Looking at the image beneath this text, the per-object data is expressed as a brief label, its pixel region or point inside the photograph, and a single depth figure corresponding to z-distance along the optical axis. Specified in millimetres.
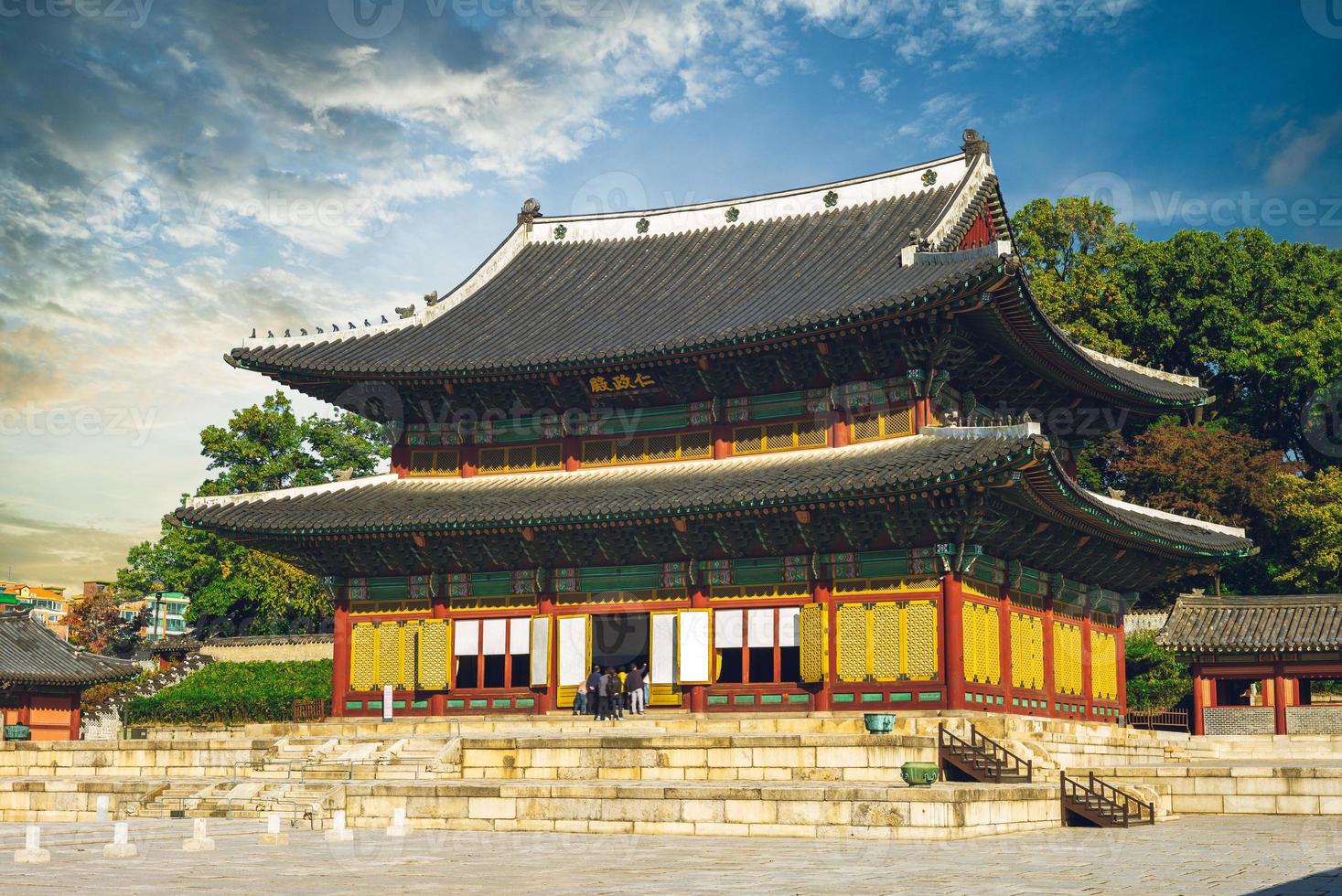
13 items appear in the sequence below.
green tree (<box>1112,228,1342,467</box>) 60062
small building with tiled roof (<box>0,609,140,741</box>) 49844
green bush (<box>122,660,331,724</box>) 51969
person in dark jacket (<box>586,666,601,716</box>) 33438
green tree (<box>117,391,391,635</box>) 70625
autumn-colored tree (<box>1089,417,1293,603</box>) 53281
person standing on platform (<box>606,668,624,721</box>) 32688
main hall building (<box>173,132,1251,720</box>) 31062
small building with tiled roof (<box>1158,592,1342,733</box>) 41719
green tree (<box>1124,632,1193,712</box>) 47906
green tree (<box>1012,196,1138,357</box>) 62625
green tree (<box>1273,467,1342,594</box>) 50219
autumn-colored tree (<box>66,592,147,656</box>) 88000
